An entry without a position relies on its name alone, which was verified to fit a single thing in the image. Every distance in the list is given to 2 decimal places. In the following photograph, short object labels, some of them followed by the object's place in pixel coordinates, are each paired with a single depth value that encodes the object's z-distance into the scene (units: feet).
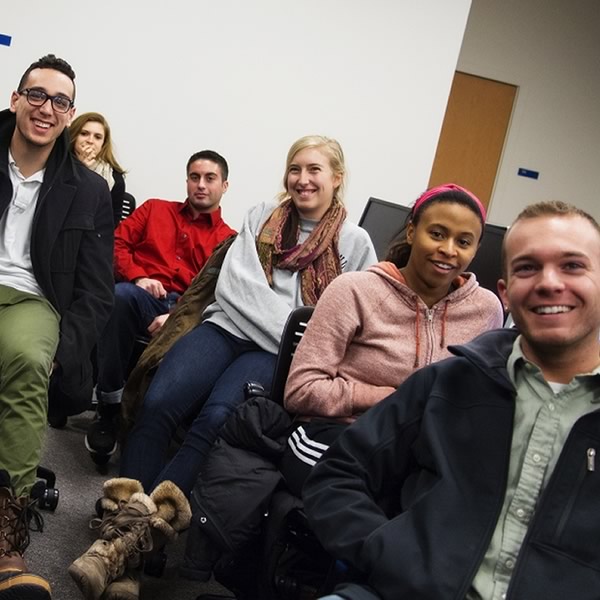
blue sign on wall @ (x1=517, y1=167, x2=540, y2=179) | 25.35
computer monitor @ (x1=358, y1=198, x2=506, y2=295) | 10.29
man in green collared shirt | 4.03
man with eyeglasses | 7.73
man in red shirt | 10.98
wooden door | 24.52
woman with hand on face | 14.21
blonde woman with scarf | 8.22
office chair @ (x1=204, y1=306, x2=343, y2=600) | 6.09
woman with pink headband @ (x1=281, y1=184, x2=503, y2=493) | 6.51
